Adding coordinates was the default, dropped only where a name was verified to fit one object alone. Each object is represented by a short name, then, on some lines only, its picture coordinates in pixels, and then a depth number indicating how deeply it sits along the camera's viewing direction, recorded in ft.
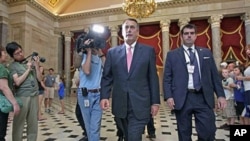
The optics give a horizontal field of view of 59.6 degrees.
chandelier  30.04
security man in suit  7.64
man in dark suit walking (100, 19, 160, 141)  6.63
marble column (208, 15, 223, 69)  45.32
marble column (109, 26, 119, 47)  52.13
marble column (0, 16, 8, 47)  43.45
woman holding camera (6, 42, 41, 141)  8.88
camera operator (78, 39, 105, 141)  8.57
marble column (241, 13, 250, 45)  44.11
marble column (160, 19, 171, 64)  48.67
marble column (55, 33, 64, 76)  57.11
